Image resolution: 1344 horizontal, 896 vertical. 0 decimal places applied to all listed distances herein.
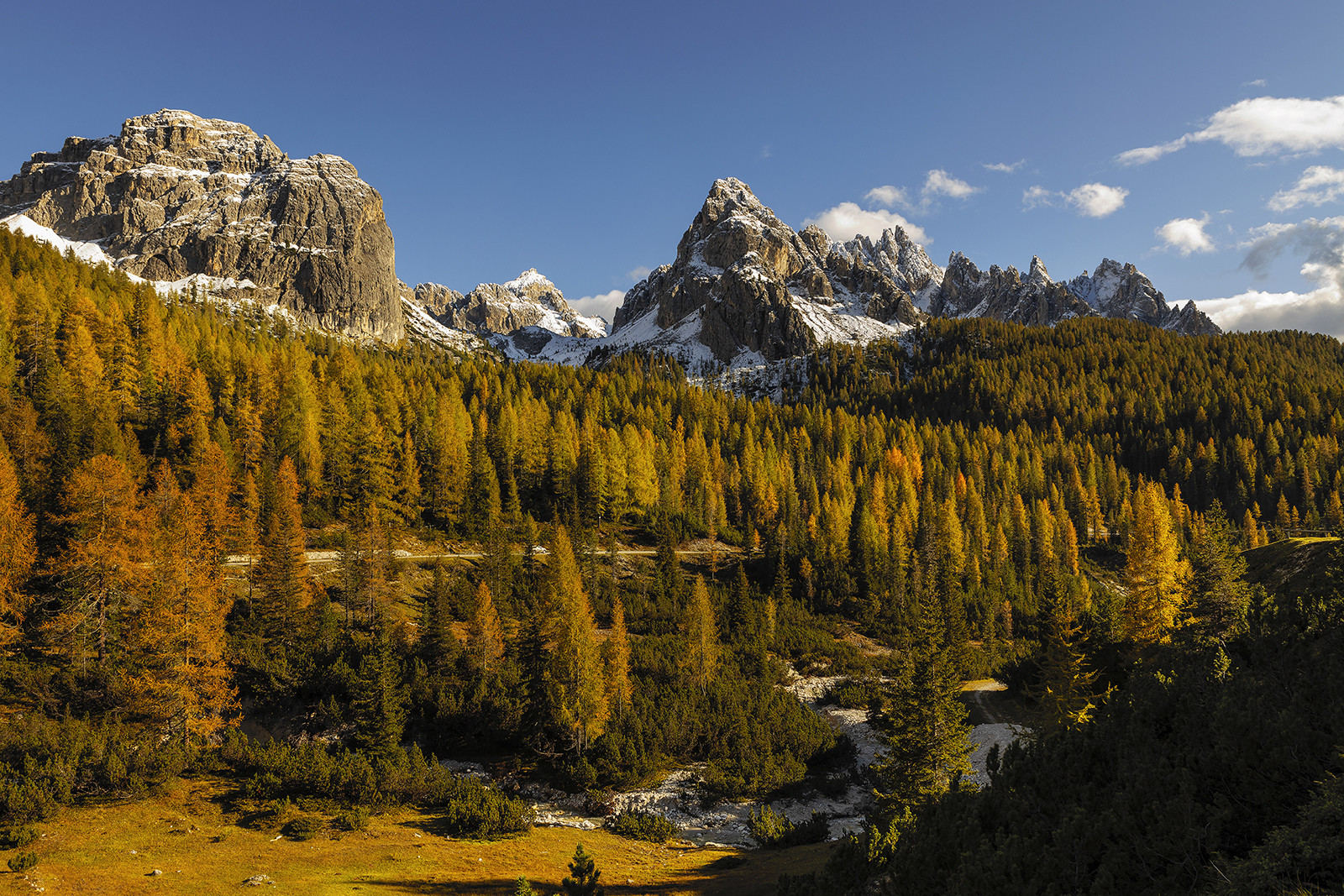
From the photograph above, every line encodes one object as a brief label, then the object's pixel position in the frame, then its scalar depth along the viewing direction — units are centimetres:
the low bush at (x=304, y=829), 2383
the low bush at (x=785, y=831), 2786
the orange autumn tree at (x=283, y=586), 3909
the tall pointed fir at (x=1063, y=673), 3466
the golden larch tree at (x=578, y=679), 3522
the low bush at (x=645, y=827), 2850
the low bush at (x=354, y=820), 2509
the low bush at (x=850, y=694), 4884
